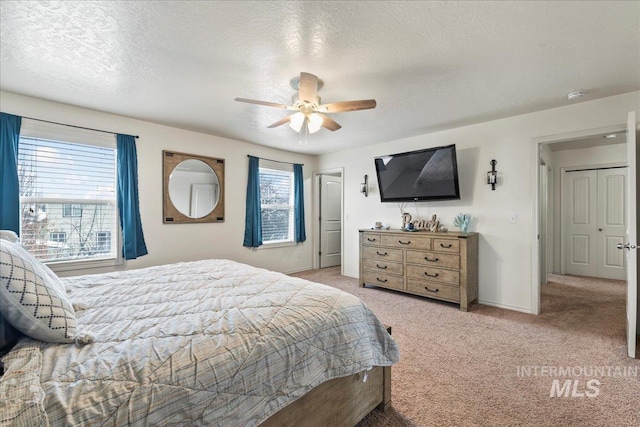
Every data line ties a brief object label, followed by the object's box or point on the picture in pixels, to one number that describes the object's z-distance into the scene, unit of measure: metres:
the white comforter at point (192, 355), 0.80
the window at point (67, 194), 2.85
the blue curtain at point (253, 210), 4.59
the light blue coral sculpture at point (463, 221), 3.68
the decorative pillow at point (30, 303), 0.95
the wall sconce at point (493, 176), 3.53
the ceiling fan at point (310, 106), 2.22
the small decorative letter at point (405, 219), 4.28
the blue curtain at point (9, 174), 2.62
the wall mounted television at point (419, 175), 3.69
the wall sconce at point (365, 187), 4.85
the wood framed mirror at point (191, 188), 3.75
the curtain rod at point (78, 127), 2.82
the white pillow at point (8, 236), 1.67
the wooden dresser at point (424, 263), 3.42
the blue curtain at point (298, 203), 5.31
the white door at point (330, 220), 5.85
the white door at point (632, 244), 2.21
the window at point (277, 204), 4.96
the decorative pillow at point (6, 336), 0.94
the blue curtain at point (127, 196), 3.34
